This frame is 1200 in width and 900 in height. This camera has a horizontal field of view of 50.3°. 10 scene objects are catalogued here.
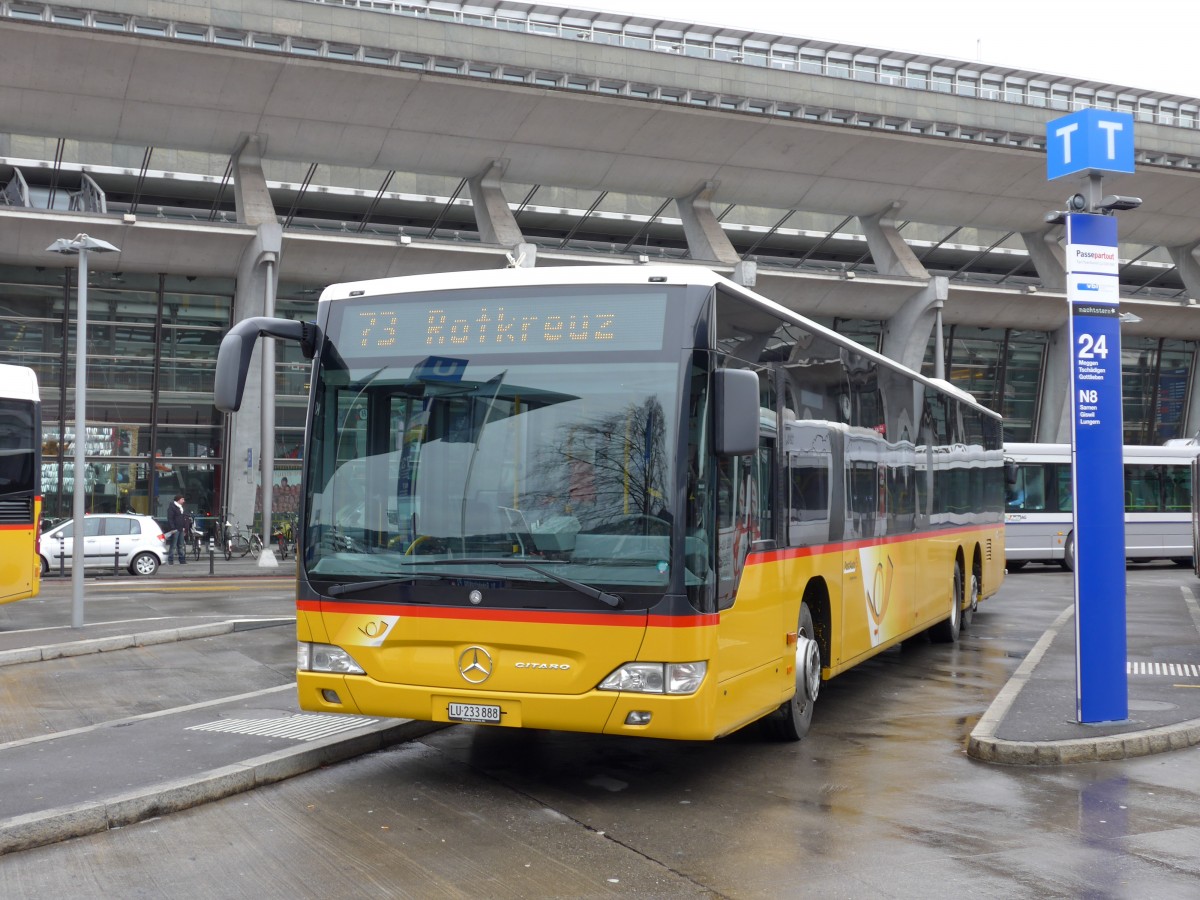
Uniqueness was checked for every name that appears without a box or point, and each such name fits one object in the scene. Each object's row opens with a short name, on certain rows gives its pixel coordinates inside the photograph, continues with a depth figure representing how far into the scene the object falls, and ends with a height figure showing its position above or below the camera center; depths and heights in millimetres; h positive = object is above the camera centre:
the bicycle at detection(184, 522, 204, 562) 35219 -1117
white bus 30781 -17
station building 32562 +9844
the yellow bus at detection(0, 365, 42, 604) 16438 +156
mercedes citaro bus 6895 +1
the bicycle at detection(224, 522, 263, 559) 36125 -1181
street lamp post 17219 +1225
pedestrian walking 33719 -811
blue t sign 9406 +2673
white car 29453 -1013
